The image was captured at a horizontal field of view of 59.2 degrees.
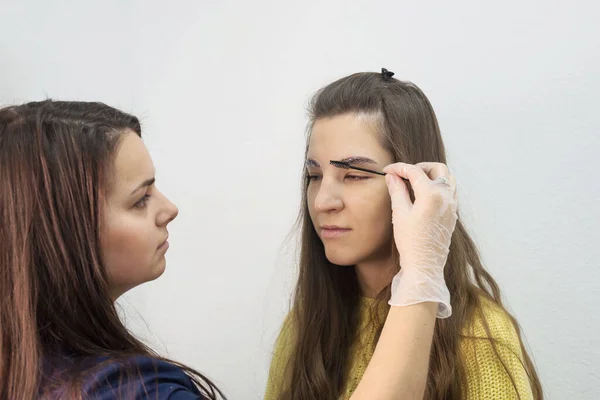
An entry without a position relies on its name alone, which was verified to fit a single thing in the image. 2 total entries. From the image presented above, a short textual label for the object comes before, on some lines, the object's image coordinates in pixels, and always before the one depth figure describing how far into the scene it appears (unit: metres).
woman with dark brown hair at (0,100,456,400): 0.70
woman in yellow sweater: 0.92
